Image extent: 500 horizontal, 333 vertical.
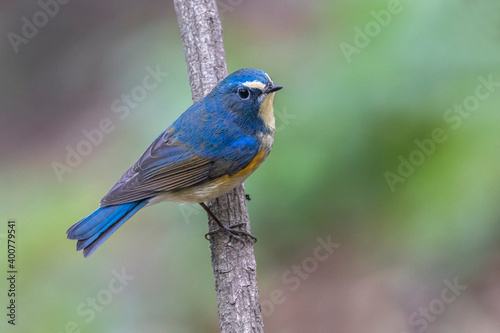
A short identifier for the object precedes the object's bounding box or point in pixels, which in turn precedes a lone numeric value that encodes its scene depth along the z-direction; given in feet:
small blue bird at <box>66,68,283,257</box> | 21.66
